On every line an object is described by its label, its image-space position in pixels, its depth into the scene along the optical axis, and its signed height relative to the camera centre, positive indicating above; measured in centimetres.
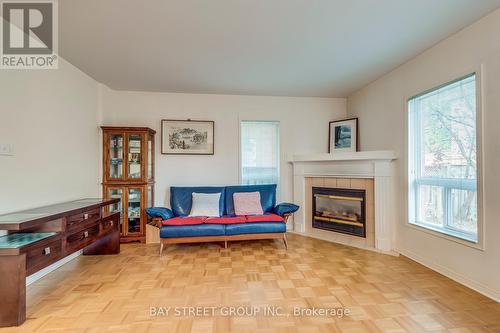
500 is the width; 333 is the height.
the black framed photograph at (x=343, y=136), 422 +61
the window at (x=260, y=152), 441 +33
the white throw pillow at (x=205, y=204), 367 -53
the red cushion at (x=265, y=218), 343 -69
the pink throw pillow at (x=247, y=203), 379 -53
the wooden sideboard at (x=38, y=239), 177 -60
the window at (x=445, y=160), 235 +10
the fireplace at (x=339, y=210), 355 -64
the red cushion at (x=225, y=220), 339 -70
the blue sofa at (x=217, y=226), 324 -77
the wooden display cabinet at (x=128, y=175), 368 -6
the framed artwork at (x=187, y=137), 416 +59
